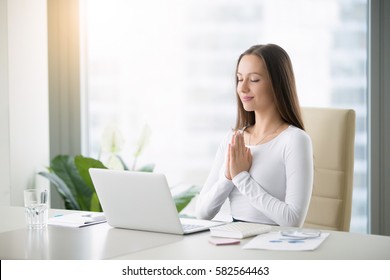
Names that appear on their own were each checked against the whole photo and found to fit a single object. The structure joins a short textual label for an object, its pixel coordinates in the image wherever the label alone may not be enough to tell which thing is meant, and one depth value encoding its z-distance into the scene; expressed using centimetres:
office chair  520
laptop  389
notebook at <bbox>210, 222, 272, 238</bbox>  379
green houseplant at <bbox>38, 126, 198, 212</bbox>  760
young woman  456
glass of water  413
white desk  341
